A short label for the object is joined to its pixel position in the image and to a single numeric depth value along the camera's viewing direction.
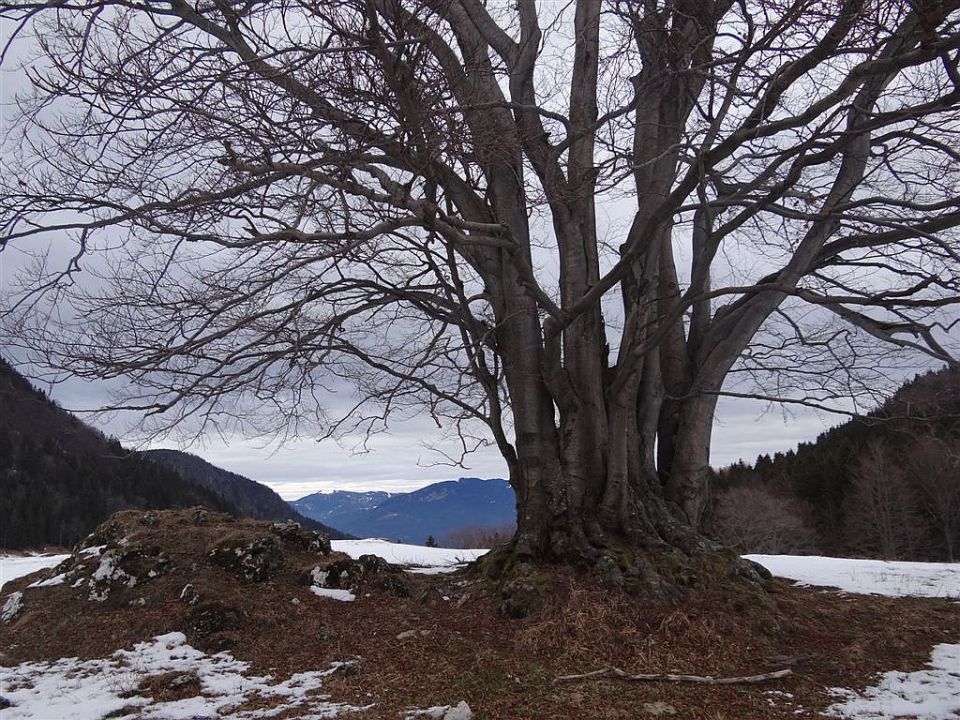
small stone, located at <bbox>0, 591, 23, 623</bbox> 5.73
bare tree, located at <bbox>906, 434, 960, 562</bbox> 29.95
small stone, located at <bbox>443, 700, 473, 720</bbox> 3.50
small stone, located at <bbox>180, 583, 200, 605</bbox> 5.56
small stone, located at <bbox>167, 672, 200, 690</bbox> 4.18
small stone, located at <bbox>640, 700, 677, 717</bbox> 3.60
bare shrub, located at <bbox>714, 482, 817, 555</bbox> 33.06
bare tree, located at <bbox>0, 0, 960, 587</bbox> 3.73
